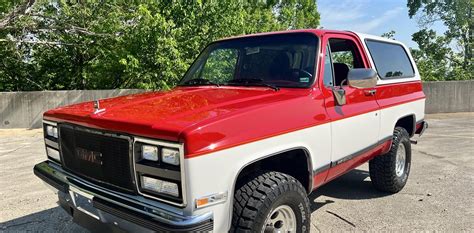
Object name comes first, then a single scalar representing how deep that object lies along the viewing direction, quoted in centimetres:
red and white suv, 239
